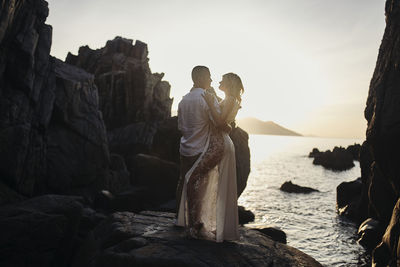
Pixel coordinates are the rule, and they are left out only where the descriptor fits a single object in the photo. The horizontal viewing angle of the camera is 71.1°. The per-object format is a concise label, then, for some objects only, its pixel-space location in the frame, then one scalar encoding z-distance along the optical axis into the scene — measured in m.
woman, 5.21
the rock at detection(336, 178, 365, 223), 22.75
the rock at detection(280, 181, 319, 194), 37.47
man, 5.42
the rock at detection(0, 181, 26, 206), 10.23
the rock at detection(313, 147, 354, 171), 70.81
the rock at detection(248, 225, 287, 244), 12.53
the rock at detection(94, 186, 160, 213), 17.30
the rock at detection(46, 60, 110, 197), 15.49
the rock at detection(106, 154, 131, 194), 20.34
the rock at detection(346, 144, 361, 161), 97.28
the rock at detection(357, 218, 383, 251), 16.28
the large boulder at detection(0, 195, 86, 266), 6.74
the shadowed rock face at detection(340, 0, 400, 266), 12.05
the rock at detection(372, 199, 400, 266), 10.55
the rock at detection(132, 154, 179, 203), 22.09
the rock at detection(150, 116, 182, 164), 22.14
